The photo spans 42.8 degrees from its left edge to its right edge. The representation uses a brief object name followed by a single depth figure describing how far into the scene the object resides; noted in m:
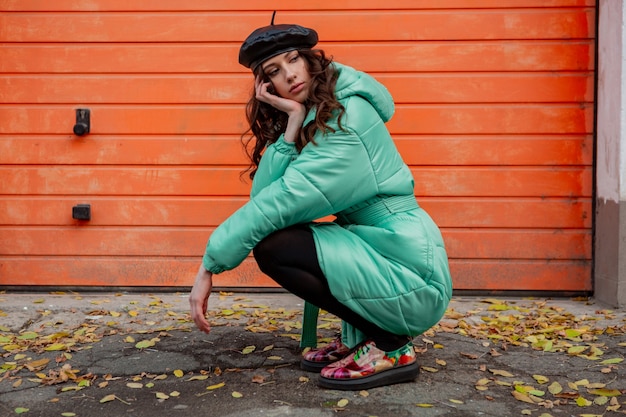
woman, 3.26
